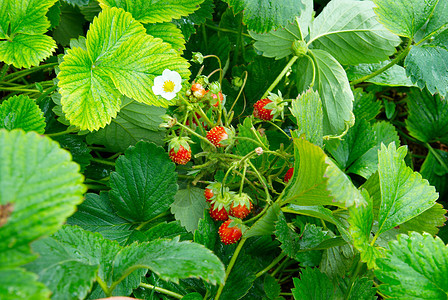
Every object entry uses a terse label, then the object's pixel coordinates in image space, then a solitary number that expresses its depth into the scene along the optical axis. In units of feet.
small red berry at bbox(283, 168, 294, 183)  1.63
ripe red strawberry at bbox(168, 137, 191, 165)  1.59
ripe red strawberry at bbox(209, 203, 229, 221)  1.59
